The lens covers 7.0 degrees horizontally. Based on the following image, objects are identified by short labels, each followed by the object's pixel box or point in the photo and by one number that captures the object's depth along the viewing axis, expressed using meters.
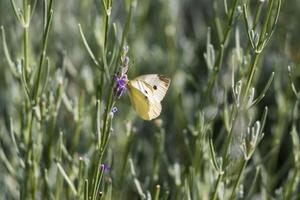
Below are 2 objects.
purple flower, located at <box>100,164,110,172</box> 1.59
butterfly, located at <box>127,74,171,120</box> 1.60
